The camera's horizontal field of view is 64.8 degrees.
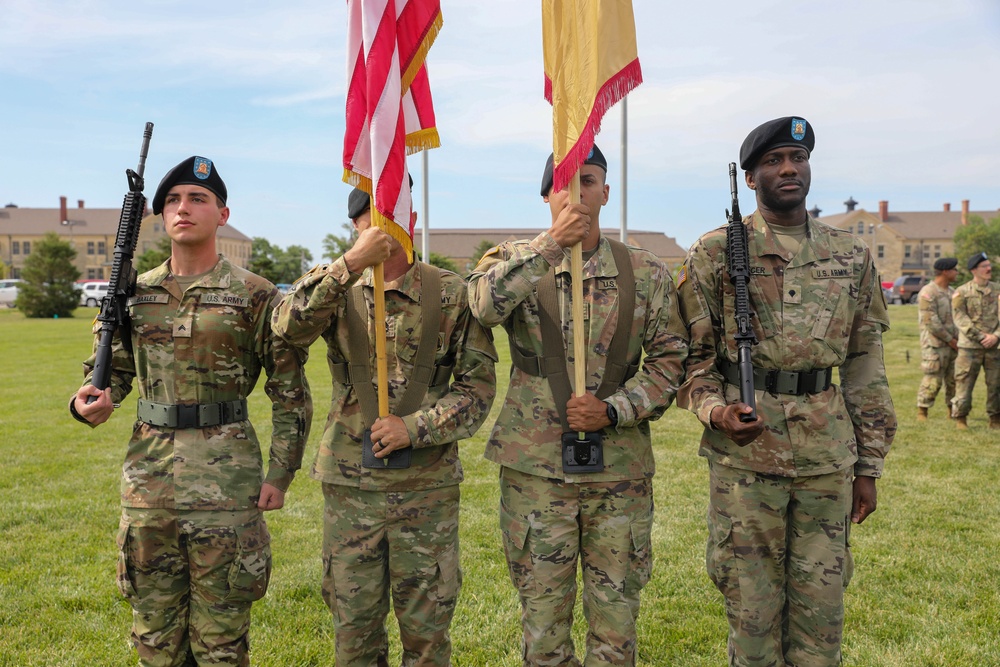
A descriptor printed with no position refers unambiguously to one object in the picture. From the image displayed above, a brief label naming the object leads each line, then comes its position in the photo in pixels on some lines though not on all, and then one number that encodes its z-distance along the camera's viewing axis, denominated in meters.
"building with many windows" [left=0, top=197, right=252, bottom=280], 91.62
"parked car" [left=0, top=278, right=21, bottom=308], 48.34
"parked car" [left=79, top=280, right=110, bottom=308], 47.38
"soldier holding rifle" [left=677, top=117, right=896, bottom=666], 3.71
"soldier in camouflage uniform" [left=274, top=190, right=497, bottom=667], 3.65
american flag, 3.77
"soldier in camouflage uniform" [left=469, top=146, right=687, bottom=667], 3.56
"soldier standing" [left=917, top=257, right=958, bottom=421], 11.88
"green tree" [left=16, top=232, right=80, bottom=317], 38.28
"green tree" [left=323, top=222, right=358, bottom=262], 43.08
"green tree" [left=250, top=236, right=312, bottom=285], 69.81
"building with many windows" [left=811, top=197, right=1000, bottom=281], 87.19
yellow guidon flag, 3.75
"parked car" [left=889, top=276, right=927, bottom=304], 50.97
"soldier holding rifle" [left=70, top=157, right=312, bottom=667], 3.72
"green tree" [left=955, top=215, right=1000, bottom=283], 70.81
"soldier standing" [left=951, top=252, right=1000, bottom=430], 11.27
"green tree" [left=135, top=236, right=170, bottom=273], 42.18
